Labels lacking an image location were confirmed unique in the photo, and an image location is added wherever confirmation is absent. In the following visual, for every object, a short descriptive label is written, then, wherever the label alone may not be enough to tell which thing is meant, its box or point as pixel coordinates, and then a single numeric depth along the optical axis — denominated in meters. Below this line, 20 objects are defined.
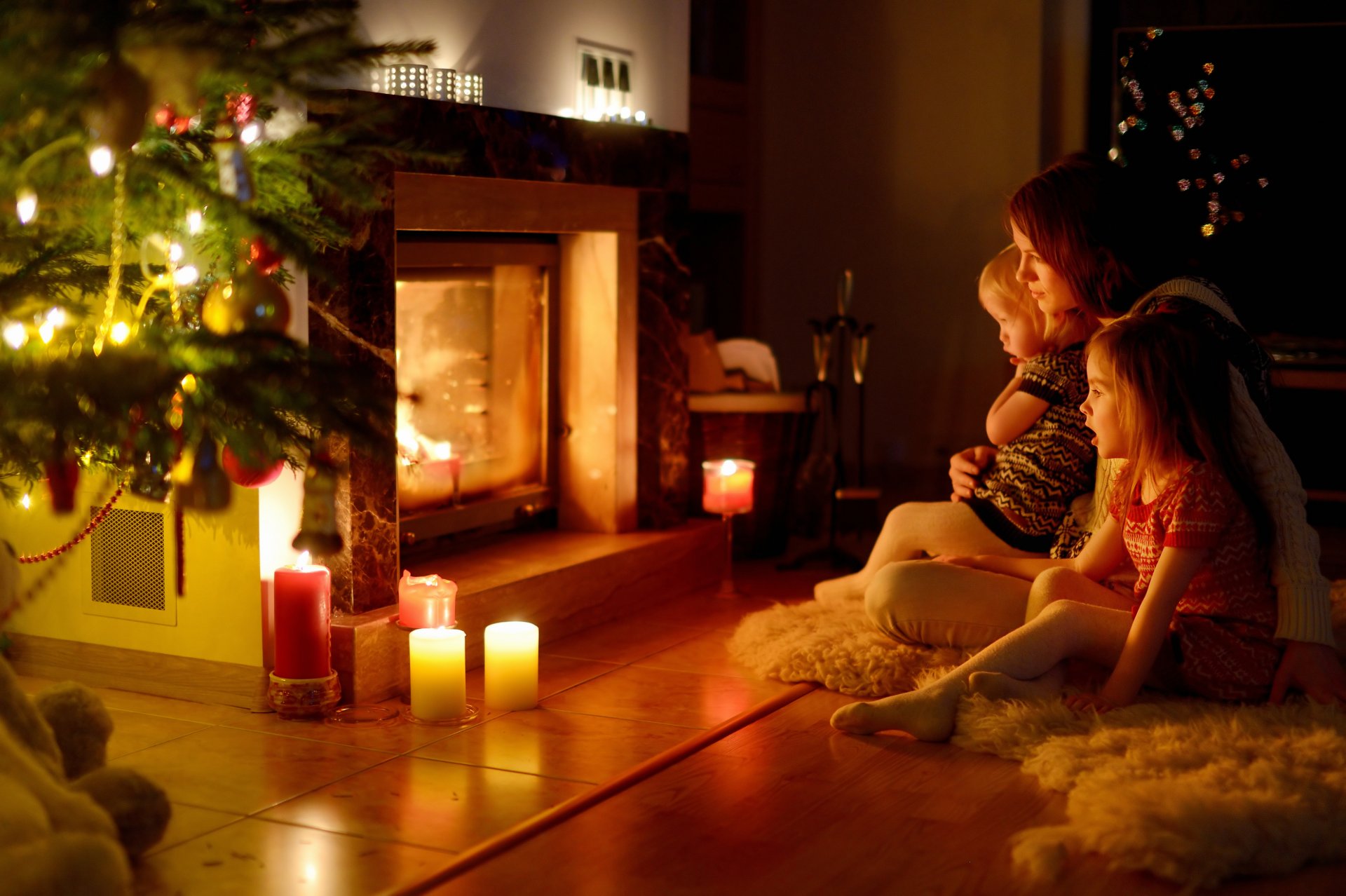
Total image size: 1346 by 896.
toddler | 2.98
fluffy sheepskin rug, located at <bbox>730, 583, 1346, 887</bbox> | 1.94
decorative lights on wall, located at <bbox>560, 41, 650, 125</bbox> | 3.64
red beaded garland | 2.55
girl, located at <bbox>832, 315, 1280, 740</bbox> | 2.49
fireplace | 2.87
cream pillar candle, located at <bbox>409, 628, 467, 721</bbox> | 2.62
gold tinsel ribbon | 2.01
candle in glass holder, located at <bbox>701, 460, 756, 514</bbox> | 3.68
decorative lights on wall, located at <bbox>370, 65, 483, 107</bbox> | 3.04
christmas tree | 1.83
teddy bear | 1.58
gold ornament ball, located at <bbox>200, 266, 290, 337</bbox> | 2.02
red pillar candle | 2.63
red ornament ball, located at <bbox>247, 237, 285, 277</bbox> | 2.20
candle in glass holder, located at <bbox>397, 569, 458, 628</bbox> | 2.76
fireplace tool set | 4.13
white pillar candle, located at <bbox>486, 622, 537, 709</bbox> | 2.71
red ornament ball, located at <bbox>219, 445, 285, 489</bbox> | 2.14
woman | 2.51
